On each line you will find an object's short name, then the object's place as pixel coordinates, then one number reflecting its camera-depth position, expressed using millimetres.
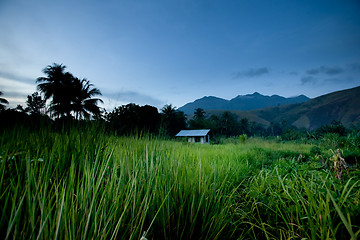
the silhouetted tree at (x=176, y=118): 36547
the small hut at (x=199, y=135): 31062
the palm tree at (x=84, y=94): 25797
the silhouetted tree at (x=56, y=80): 24597
